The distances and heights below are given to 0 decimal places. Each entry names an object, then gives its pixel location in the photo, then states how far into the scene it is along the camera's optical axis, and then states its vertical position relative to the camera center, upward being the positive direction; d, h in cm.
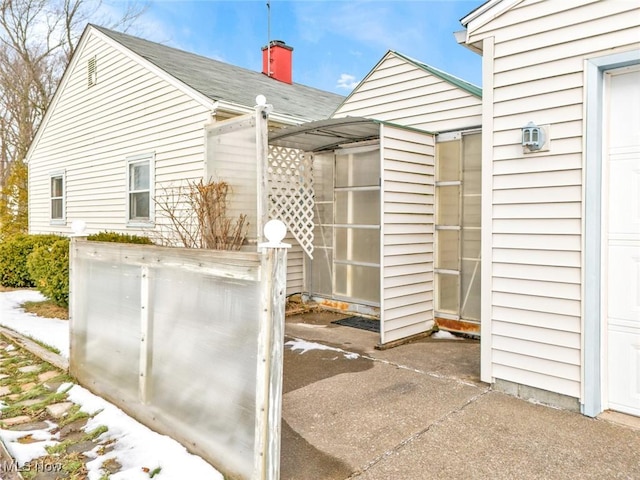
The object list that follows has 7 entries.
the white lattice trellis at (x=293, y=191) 650 +62
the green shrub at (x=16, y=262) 916 -60
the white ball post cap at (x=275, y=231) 226 +1
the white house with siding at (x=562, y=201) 317 +24
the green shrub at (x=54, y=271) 652 -58
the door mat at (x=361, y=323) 588 -124
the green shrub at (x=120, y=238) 617 -8
